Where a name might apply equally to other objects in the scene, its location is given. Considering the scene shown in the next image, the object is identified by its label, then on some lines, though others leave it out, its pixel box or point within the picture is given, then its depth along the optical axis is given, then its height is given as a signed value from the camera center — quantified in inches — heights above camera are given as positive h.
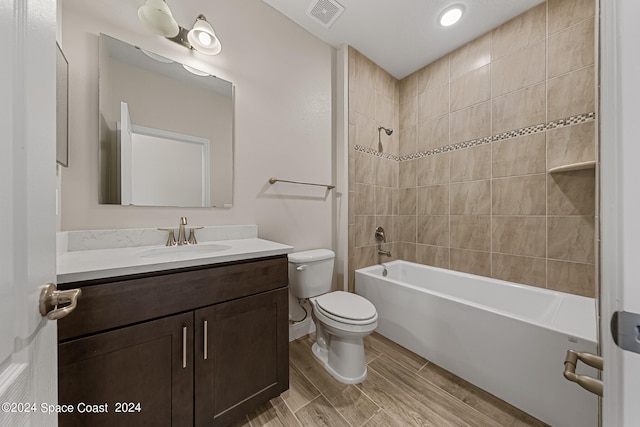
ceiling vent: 65.1 +61.1
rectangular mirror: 46.9 +19.2
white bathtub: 43.6 -29.4
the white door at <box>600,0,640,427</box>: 12.8 +1.1
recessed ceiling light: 66.1 +60.6
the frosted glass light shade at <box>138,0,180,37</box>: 45.9 +40.8
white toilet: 54.2 -25.4
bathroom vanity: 29.7 -21.3
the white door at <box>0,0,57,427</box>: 12.9 +0.5
